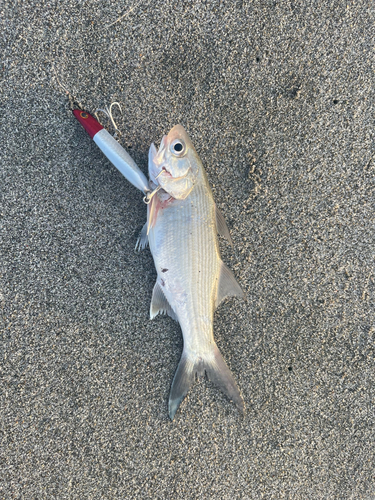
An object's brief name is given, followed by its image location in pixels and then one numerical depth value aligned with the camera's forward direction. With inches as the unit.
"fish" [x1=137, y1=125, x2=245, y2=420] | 13.5
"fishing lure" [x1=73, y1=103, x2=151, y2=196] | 13.6
